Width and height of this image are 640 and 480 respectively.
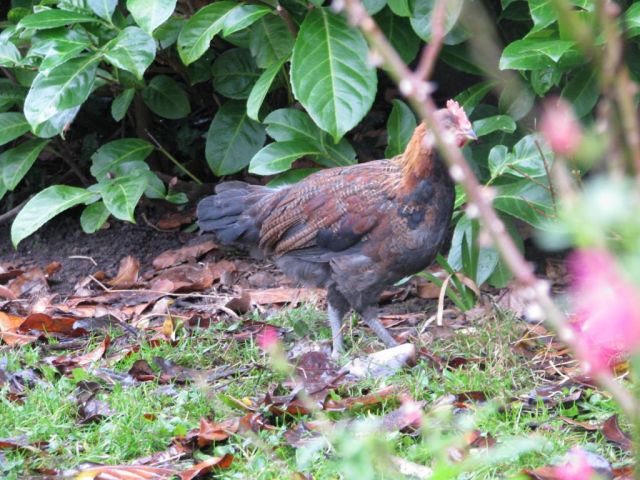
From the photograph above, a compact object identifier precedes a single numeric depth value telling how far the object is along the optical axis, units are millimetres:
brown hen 10047
